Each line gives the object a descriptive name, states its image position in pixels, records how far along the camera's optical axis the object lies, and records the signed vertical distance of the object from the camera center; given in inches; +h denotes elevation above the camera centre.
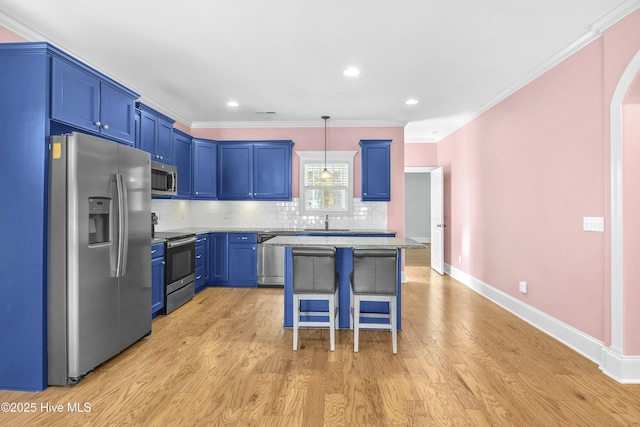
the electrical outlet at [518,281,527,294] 153.6 -34.1
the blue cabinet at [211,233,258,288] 216.5 -30.0
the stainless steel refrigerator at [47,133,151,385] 93.5 -12.3
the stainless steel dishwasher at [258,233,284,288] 214.4 -34.3
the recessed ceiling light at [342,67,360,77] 147.0 +64.2
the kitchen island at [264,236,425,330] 137.0 -31.5
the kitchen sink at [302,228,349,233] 225.7 -10.8
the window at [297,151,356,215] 234.1 +21.0
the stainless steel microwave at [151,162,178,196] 159.6 +17.4
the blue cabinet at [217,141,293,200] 229.8 +31.6
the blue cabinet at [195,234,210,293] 196.9 -30.0
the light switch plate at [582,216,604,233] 111.0 -3.1
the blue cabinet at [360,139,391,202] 227.6 +30.8
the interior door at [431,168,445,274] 255.4 -5.0
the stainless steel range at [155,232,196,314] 159.8 -28.5
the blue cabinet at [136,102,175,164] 161.0 +41.2
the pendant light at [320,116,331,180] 207.3 +36.8
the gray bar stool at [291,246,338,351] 119.2 -22.6
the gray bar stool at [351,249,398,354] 117.3 -22.7
